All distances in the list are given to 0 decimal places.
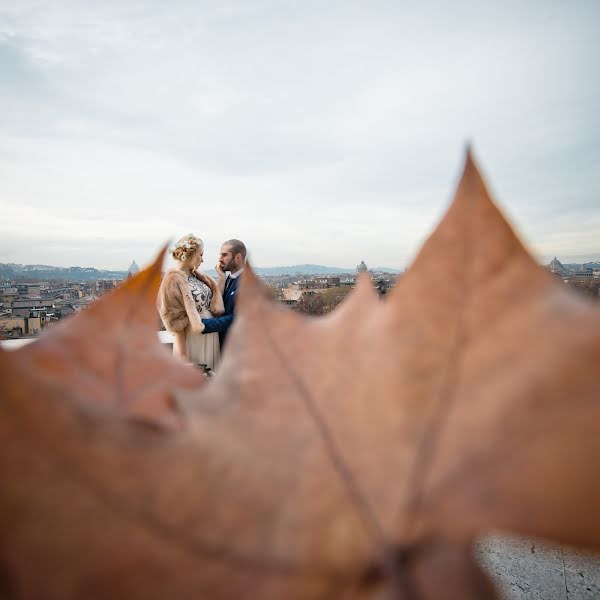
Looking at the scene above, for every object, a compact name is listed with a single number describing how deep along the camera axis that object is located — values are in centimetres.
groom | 244
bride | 227
